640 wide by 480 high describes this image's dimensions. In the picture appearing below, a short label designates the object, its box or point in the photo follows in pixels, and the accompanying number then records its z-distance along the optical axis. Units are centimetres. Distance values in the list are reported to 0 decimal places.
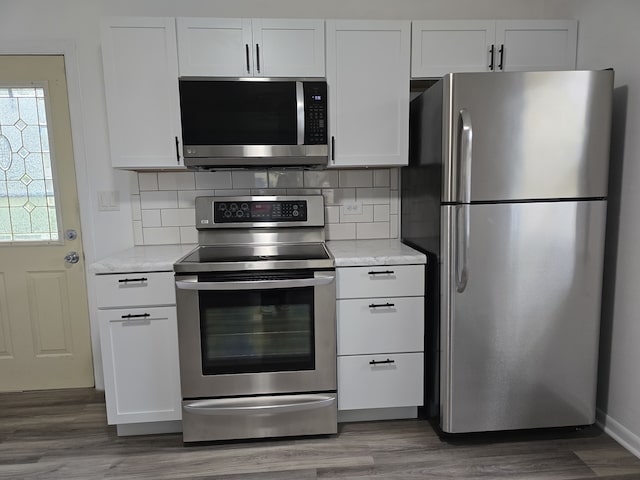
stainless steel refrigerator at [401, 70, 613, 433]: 168
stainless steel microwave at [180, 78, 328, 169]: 198
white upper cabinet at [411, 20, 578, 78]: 210
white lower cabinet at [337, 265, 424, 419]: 194
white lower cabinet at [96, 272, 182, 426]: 185
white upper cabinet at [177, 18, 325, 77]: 200
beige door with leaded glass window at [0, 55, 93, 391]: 228
